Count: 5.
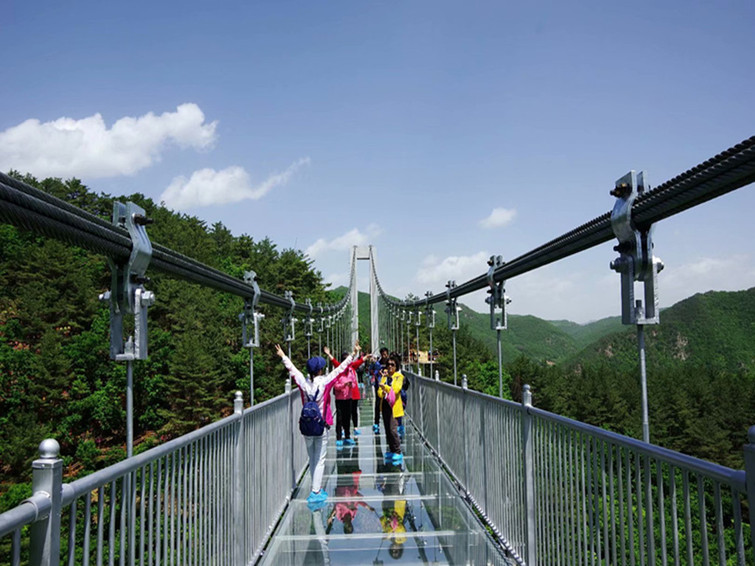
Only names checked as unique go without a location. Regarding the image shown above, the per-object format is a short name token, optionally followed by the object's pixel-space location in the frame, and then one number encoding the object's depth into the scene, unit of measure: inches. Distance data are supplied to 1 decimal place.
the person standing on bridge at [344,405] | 278.5
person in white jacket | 192.2
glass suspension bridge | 57.1
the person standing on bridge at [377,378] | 292.2
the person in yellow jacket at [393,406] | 255.0
